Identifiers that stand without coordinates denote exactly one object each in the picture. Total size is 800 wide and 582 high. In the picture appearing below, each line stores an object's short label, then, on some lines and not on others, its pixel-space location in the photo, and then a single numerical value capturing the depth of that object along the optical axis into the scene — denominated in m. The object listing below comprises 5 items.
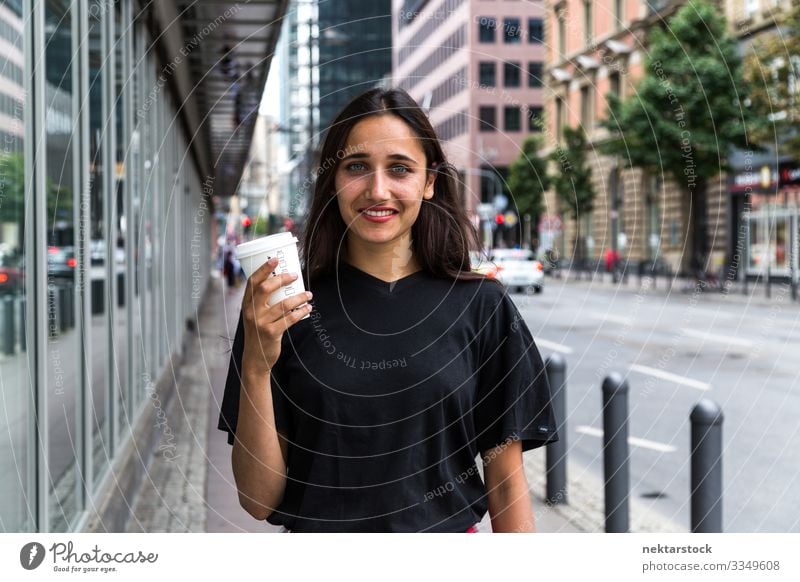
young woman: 2.19
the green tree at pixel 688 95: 20.25
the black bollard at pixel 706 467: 5.08
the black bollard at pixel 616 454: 5.99
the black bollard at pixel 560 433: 7.02
